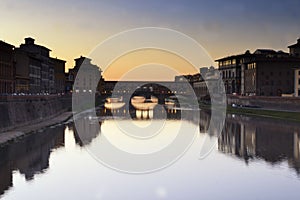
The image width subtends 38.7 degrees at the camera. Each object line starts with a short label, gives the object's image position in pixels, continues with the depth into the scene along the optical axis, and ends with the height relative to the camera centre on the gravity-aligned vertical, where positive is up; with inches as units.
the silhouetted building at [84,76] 6205.7 +308.3
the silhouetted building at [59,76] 5206.7 +270.9
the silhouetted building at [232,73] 5546.3 +305.8
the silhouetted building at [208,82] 6184.1 +217.7
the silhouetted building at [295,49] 5167.3 +564.1
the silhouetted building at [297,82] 3754.9 +111.8
